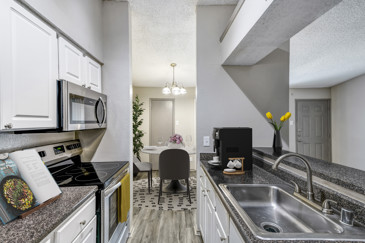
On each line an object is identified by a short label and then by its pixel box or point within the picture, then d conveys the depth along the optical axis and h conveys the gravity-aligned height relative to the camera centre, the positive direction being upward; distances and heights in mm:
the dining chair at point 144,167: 3686 -848
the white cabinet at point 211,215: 1130 -686
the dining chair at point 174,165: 3229 -706
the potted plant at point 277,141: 2041 -199
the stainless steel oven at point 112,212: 1517 -758
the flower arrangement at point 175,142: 3789 -374
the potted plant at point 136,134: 4906 -282
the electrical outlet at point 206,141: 2373 -223
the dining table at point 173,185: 3689 -1227
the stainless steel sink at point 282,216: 734 -497
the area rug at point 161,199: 3129 -1327
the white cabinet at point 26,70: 1020 +327
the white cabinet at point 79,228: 943 -587
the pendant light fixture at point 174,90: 4047 +701
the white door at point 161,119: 5984 +118
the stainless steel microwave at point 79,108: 1487 +140
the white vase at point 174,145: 3780 -432
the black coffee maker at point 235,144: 1864 -213
